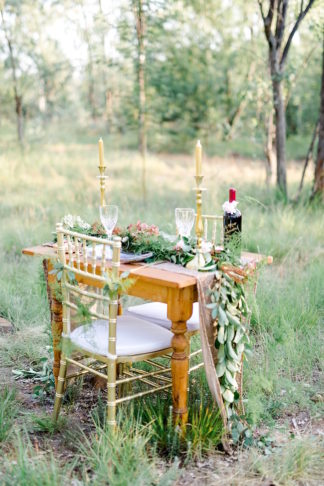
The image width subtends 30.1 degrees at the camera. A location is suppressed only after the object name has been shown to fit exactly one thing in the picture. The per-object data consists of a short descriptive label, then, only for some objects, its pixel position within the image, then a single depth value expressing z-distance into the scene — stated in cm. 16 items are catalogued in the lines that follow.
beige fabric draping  249
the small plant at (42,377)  319
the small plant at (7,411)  266
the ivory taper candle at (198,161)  248
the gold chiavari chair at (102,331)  250
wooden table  245
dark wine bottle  265
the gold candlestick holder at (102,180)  314
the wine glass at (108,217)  278
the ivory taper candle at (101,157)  315
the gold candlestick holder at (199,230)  255
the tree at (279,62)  667
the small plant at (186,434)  257
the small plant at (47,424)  277
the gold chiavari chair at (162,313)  278
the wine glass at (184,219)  266
